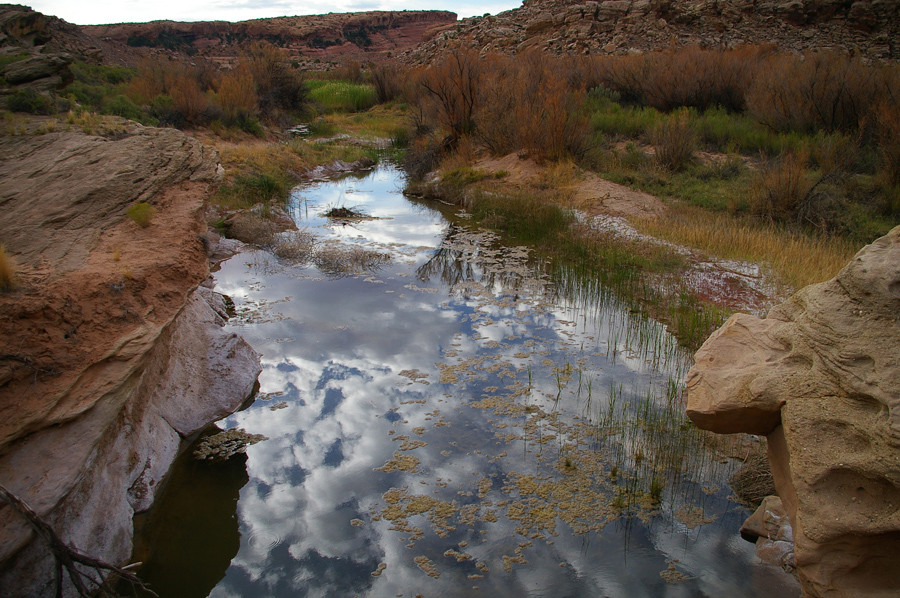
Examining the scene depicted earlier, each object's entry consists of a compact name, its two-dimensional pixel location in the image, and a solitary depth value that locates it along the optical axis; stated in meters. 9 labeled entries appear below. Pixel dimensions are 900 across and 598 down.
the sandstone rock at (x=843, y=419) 2.51
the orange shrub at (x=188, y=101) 14.60
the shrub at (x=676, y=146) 11.89
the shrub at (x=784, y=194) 9.02
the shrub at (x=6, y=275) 3.59
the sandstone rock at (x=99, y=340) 3.06
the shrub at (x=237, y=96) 16.09
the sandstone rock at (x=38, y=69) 10.72
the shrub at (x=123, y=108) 12.47
